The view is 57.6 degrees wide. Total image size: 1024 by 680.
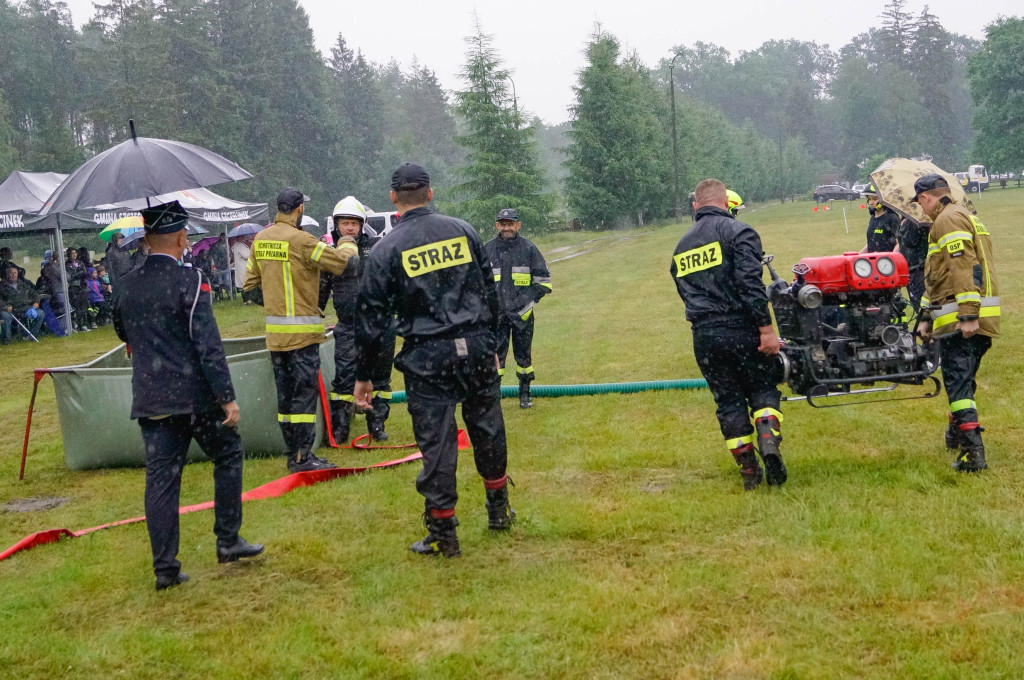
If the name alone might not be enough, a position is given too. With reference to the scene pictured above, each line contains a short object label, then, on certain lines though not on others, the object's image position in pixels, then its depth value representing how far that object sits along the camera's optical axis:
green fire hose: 9.63
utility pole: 54.14
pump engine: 6.34
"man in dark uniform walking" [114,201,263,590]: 4.97
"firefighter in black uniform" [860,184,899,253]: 10.56
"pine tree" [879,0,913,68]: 117.38
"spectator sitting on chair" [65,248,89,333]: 20.23
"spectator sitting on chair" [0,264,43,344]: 18.27
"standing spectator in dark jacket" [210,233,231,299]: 25.48
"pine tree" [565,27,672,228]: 55.66
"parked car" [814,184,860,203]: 74.88
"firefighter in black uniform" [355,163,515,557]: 5.20
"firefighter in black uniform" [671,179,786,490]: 5.98
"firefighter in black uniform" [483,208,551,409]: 9.32
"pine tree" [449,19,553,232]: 47.94
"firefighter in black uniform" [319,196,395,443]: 8.31
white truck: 63.09
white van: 28.53
